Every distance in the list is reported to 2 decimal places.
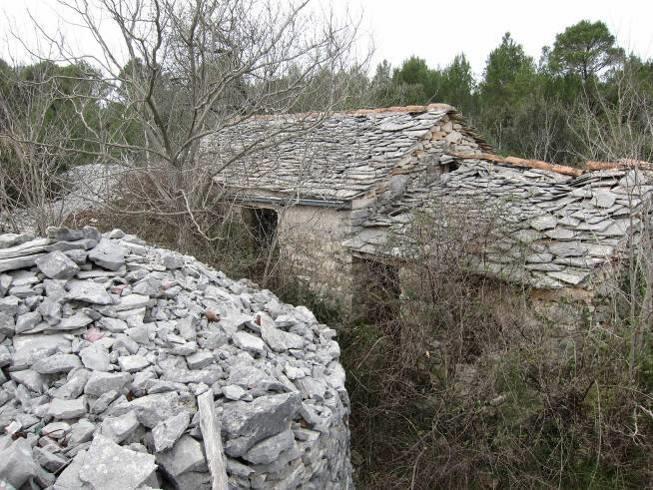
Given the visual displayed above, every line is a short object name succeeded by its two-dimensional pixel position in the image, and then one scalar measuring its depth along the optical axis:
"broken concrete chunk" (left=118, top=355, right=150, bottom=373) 2.84
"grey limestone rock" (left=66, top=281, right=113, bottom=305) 3.27
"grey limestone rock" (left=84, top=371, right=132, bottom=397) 2.64
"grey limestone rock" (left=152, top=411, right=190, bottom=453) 2.37
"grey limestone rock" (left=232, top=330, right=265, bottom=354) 3.38
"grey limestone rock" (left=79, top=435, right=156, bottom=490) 2.12
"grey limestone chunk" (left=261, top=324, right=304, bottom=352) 3.66
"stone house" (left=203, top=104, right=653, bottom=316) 5.35
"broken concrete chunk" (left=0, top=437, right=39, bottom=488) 2.05
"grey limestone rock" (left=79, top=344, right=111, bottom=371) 2.81
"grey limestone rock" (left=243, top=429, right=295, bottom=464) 2.59
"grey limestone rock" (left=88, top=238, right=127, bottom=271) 3.68
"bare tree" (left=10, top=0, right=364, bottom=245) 6.00
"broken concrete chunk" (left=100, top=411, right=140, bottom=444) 2.38
